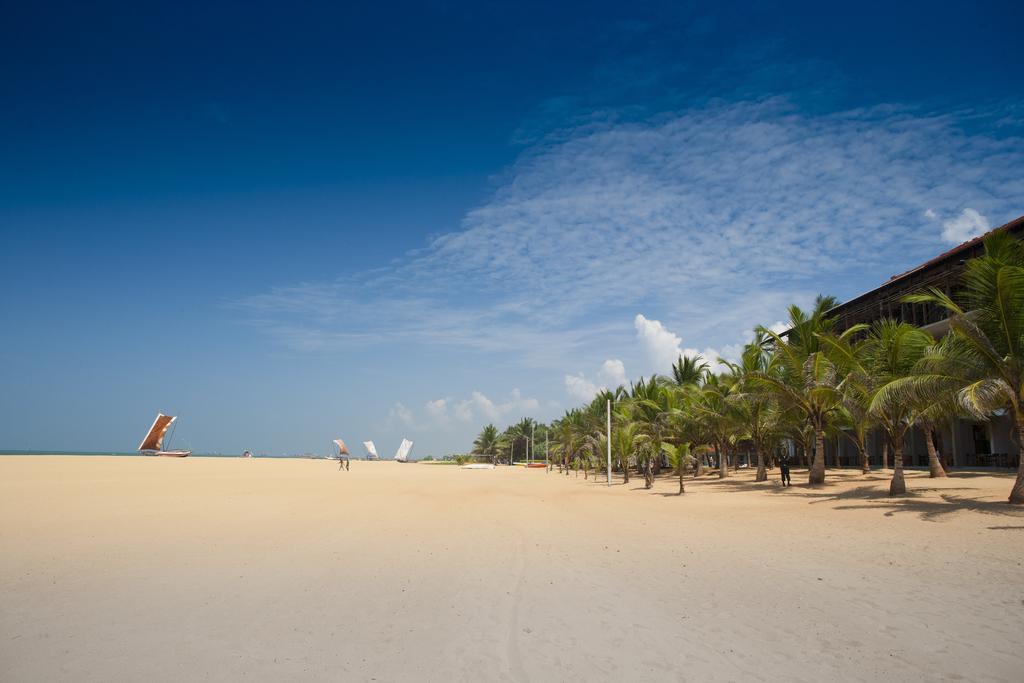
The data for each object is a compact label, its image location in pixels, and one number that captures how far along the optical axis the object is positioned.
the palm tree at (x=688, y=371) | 48.19
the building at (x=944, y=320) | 29.52
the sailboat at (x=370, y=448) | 130.12
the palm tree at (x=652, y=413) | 31.67
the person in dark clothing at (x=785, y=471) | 24.74
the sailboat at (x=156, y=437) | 76.62
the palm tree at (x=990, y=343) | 13.56
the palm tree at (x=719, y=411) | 32.28
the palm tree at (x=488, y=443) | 110.56
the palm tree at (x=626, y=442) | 33.64
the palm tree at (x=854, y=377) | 18.97
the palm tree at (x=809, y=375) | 21.94
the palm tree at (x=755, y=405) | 28.73
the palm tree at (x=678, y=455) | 25.47
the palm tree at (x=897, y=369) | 18.14
